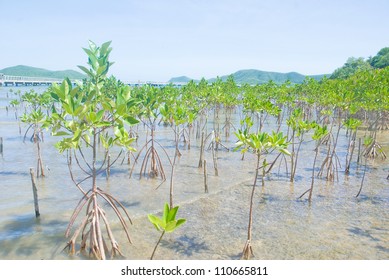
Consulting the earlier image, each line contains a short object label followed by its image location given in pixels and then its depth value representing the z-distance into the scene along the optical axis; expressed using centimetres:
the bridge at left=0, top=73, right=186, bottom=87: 8269
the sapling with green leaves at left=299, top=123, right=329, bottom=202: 815
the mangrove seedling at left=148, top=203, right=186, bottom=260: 327
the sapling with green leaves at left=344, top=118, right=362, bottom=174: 1030
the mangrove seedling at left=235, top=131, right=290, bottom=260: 516
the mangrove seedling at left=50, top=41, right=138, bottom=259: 475
